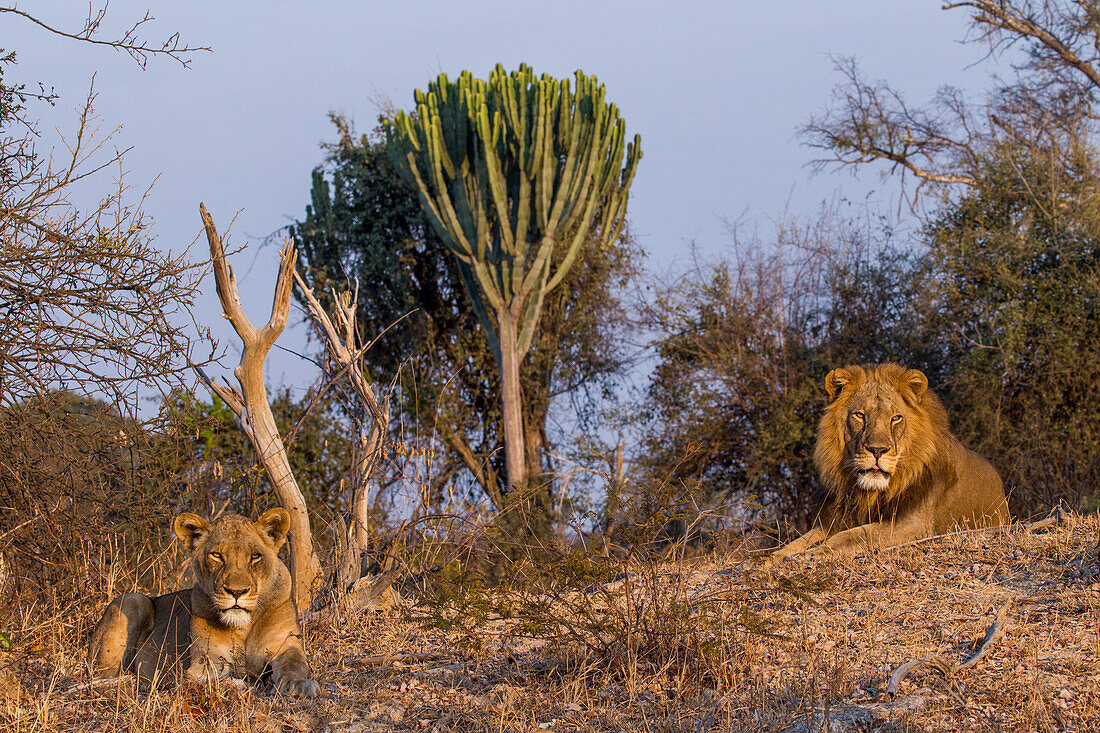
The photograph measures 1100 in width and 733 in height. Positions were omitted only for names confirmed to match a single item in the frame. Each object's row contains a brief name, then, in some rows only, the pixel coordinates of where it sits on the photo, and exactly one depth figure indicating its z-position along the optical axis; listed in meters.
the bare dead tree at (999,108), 41.66
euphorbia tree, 35.62
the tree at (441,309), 40.62
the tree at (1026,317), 30.73
